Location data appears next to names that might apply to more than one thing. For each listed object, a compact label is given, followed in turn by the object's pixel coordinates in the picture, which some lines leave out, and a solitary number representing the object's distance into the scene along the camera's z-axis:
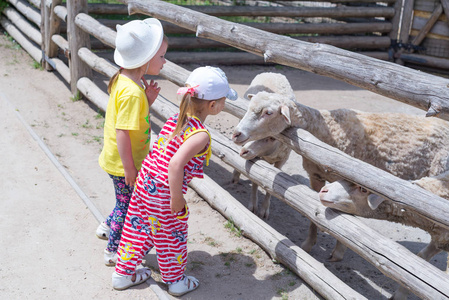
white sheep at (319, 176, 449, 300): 3.61
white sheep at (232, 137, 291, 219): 4.39
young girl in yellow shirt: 3.48
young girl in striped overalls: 3.22
